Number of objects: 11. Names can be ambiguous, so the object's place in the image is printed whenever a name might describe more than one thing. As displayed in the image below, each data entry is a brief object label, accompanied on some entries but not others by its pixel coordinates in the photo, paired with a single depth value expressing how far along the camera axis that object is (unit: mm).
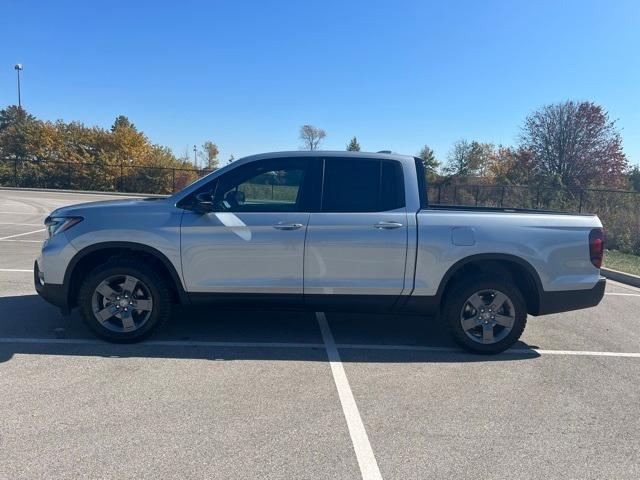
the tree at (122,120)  55150
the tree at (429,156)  54050
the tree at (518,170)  30344
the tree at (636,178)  48312
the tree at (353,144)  57769
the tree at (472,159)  49562
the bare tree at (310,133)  59362
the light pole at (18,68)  35122
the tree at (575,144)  28438
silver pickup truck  4184
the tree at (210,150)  70250
